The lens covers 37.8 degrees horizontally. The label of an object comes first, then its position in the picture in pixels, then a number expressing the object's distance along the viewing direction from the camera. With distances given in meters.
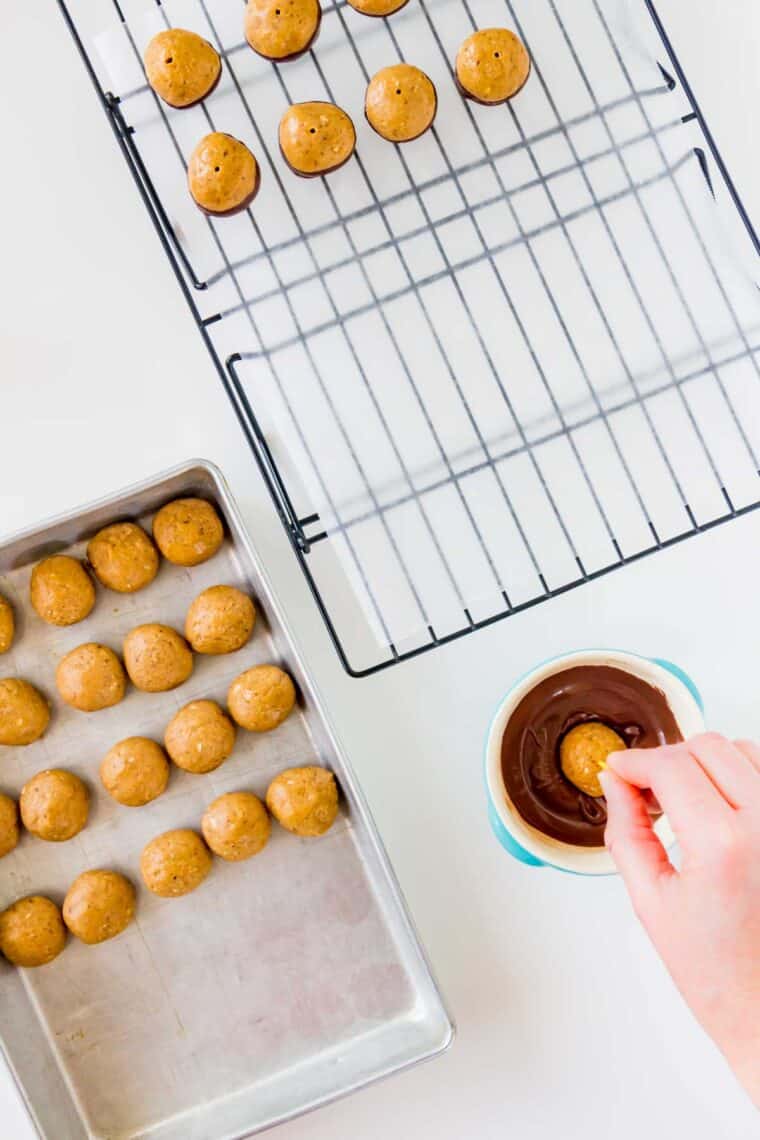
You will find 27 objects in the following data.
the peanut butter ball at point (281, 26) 0.96
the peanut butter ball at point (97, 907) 1.07
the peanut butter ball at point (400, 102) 0.97
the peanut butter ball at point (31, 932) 1.08
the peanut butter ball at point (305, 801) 1.06
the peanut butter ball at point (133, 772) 1.07
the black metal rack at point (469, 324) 1.01
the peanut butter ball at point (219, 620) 1.07
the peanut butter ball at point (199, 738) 1.07
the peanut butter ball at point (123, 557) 1.08
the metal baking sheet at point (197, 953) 1.11
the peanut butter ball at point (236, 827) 1.06
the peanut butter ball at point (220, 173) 0.96
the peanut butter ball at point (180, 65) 0.95
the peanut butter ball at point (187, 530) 1.07
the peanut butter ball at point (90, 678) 1.08
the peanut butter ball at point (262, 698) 1.07
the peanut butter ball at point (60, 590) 1.08
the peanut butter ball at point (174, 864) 1.07
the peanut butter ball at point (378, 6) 0.99
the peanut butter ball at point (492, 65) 0.97
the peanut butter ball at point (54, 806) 1.07
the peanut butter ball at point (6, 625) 1.09
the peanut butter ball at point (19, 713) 1.08
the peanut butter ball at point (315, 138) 0.97
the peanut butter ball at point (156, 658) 1.07
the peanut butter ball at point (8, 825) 1.09
